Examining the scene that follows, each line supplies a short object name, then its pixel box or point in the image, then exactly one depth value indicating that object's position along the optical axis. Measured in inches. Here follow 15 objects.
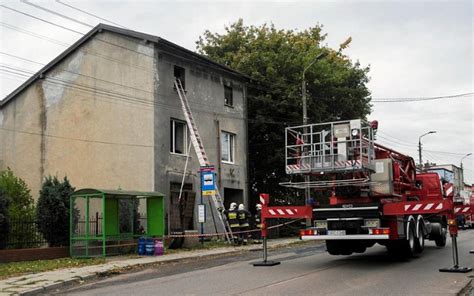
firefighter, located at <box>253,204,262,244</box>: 958.4
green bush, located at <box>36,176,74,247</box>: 696.4
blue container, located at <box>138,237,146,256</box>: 717.3
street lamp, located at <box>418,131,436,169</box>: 1932.6
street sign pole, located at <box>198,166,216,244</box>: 842.2
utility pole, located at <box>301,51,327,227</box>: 564.7
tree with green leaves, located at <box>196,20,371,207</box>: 1200.8
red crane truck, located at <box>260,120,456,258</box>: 522.6
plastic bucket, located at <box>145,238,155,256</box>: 714.2
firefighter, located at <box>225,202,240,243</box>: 872.1
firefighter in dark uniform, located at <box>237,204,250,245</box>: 879.1
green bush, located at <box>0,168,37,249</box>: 666.2
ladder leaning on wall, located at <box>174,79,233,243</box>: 910.6
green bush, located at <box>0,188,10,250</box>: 634.8
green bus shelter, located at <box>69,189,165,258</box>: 685.9
